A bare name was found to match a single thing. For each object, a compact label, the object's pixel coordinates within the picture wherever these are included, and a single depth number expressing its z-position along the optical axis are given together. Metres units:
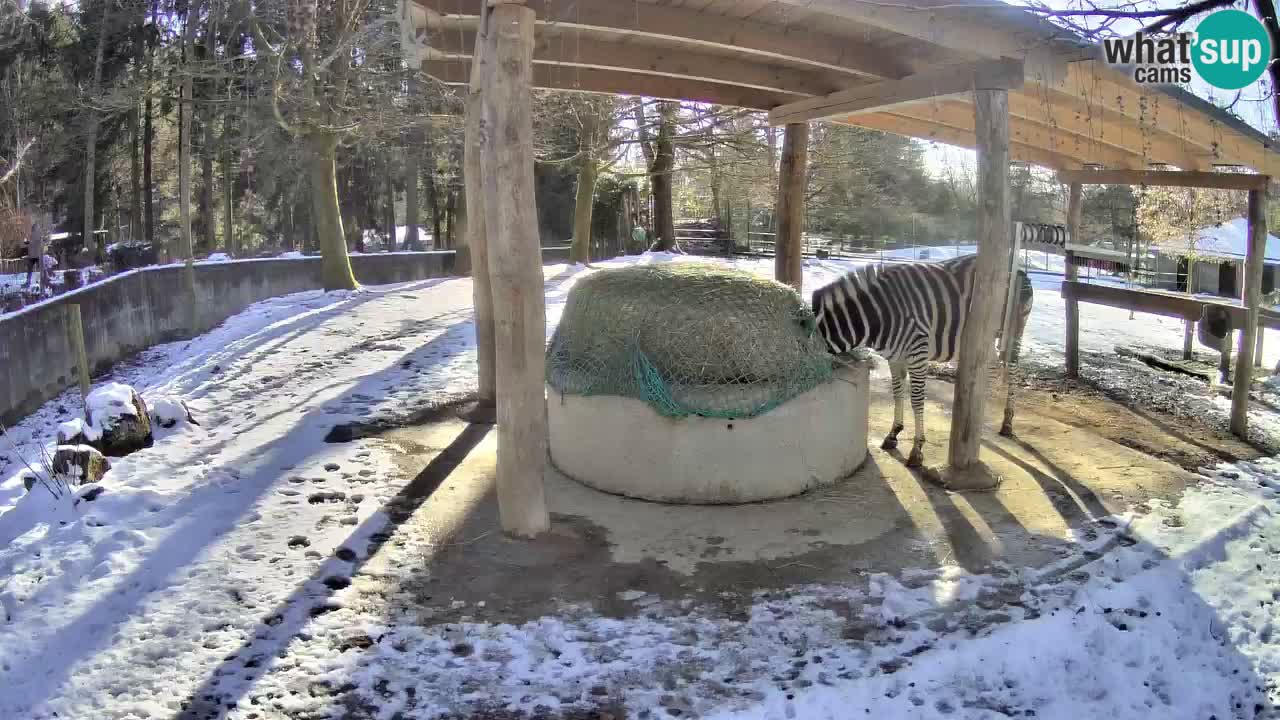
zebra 6.80
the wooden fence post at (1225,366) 10.41
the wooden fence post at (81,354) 8.66
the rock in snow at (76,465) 5.82
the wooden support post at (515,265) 4.84
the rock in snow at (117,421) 6.56
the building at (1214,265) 14.43
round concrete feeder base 5.87
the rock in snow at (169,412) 7.42
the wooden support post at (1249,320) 7.84
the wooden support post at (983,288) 6.03
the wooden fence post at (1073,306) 10.29
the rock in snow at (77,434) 6.46
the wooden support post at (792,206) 9.00
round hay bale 5.82
